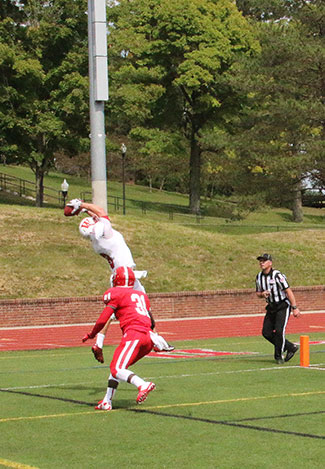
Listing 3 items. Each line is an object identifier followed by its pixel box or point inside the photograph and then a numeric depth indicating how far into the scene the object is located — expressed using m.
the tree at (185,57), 63.75
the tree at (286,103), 47.84
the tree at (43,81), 50.22
